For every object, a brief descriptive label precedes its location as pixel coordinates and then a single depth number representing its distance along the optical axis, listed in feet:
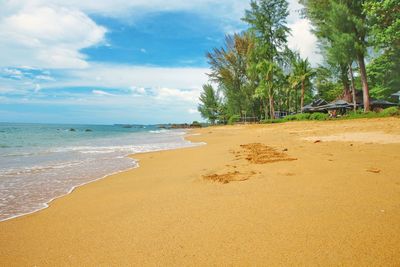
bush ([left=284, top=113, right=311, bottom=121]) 81.56
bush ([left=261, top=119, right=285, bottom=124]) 88.99
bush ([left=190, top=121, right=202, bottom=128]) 246.27
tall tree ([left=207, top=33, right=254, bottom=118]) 122.42
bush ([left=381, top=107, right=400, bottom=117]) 53.26
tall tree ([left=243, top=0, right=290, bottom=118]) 94.79
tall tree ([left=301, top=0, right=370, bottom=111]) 61.16
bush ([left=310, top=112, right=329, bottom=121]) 74.36
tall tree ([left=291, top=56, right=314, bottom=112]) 116.57
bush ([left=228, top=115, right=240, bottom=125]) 150.47
